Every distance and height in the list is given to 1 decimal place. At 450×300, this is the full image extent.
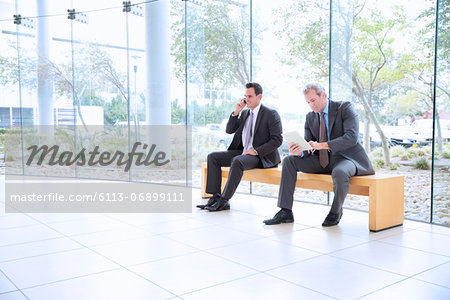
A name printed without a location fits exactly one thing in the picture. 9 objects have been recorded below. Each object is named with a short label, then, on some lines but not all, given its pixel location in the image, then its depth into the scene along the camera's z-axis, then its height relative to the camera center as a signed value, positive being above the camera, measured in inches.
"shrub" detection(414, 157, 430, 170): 165.5 -15.6
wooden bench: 136.6 -22.6
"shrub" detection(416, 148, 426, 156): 164.1 -11.0
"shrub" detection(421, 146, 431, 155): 161.6 -9.8
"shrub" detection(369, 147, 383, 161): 174.9 -12.6
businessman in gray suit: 145.1 -10.1
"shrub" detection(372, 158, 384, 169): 175.2 -16.2
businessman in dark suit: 169.8 -9.9
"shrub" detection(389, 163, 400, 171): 172.4 -17.1
